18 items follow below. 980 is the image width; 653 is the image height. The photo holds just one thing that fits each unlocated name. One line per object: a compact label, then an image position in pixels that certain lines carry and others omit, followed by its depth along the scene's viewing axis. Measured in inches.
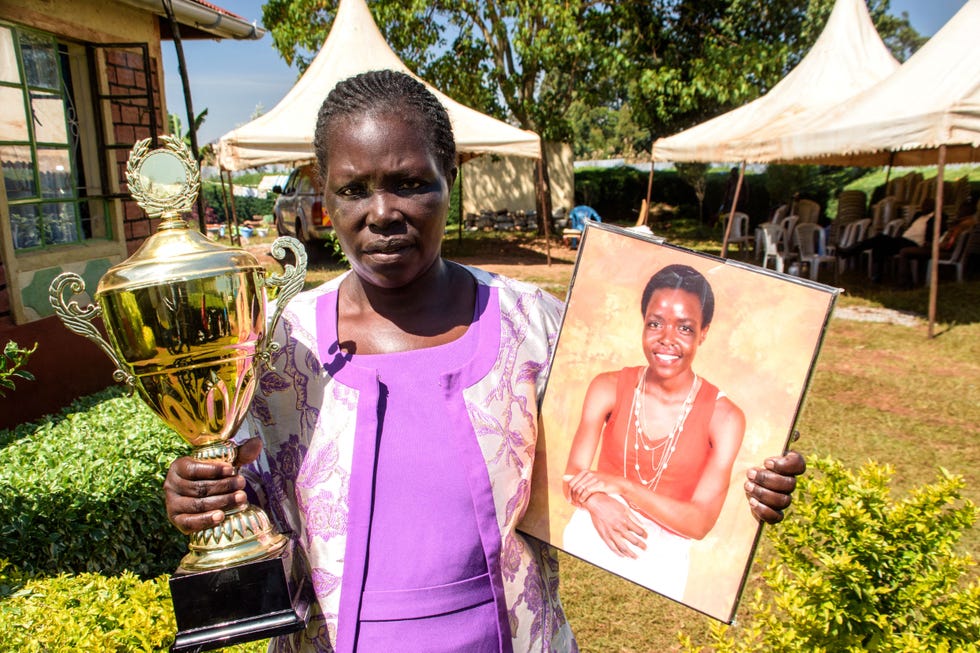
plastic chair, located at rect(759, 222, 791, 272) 475.2
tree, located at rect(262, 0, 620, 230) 614.2
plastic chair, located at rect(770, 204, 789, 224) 527.2
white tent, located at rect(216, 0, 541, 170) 387.2
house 173.0
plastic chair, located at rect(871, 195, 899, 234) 530.6
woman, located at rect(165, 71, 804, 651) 50.3
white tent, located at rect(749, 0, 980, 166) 289.1
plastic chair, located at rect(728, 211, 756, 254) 553.5
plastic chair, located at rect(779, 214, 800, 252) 479.6
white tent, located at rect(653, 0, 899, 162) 442.0
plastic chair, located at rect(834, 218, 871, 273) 503.5
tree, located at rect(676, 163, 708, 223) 953.5
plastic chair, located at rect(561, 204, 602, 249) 691.4
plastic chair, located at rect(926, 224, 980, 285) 443.2
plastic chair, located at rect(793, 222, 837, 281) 473.1
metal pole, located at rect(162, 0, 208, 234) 142.9
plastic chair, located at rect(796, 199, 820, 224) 513.3
